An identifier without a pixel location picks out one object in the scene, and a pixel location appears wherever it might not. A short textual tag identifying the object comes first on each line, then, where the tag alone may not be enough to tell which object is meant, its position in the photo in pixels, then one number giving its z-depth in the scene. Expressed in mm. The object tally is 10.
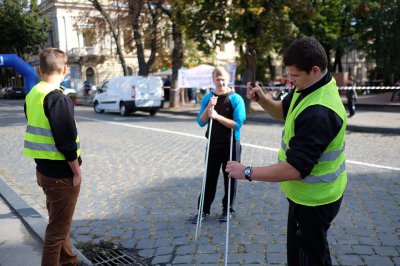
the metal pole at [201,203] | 4201
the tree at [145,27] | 21359
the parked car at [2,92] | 38256
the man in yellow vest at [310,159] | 2051
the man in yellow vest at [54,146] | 2867
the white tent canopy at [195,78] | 19997
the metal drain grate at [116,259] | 3664
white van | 18828
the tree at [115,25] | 21748
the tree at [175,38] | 17938
